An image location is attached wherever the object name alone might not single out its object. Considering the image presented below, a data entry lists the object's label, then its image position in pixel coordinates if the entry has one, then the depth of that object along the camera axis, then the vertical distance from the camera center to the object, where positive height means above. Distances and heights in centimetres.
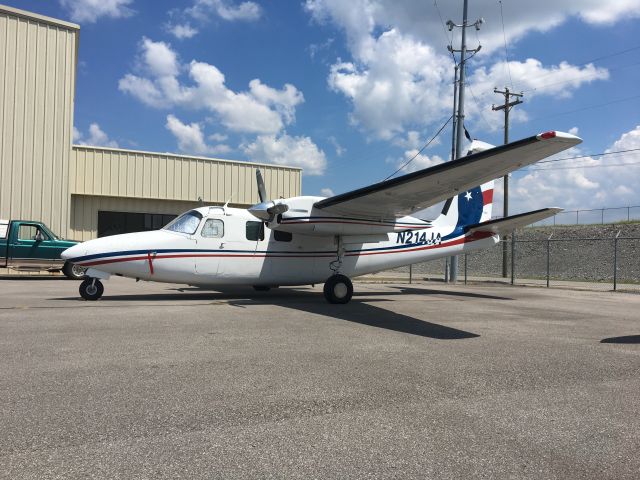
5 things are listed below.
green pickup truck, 1884 -22
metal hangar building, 2327 +444
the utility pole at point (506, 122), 3122 +878
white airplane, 1075 +20
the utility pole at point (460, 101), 2367 +769
